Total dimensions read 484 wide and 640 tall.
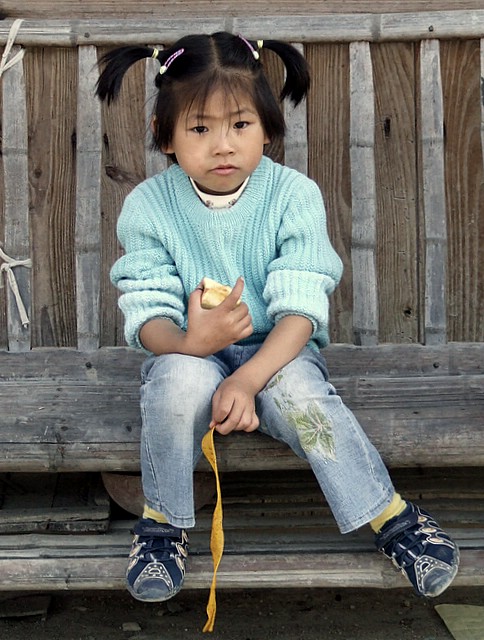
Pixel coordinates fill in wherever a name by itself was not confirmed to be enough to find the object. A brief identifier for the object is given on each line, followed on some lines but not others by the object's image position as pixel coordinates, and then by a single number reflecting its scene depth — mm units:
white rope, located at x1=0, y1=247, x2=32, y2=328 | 3170
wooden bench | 2891
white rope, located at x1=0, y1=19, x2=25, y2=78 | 3121
